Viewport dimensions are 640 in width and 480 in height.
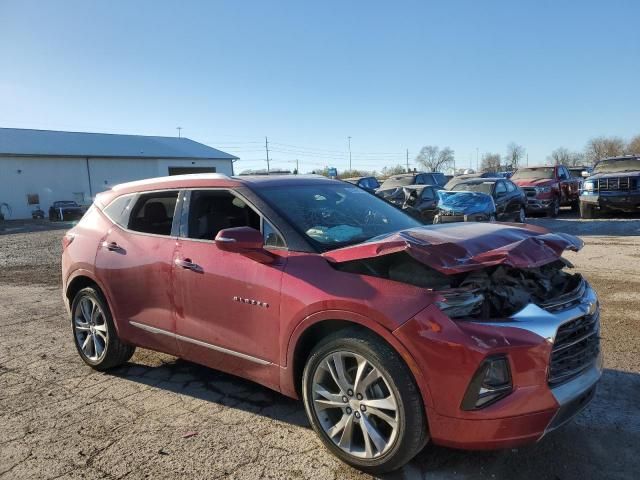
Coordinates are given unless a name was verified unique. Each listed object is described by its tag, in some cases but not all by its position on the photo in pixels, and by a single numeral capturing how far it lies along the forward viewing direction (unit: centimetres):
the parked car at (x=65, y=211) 3666
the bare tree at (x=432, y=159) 12456
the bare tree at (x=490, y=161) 11998
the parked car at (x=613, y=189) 1526
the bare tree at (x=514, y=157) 12124
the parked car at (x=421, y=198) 1614
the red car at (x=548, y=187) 1833
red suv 263
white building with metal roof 4159
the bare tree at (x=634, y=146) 9854
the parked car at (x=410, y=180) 2065
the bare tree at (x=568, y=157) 11383
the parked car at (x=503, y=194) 1531
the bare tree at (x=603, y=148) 10406
